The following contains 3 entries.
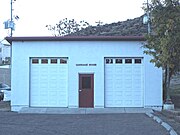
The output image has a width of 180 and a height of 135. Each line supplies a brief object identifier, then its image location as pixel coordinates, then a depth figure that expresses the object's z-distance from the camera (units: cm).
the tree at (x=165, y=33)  2081
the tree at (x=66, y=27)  6762
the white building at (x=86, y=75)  2544
